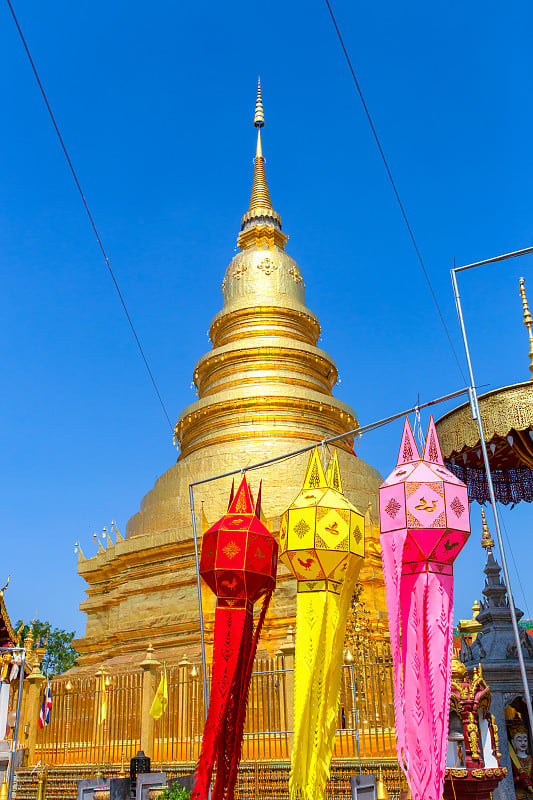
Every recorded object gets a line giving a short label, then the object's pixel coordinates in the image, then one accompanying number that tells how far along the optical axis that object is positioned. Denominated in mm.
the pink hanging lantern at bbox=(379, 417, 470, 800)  5141
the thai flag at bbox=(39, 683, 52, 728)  12734
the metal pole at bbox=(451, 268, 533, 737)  4705
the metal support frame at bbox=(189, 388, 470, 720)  6281
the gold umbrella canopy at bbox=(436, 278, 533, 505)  8523
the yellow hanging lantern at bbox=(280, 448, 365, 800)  5617
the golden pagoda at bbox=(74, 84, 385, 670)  15766
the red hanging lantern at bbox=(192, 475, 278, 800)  6293
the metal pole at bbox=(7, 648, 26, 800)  11719
